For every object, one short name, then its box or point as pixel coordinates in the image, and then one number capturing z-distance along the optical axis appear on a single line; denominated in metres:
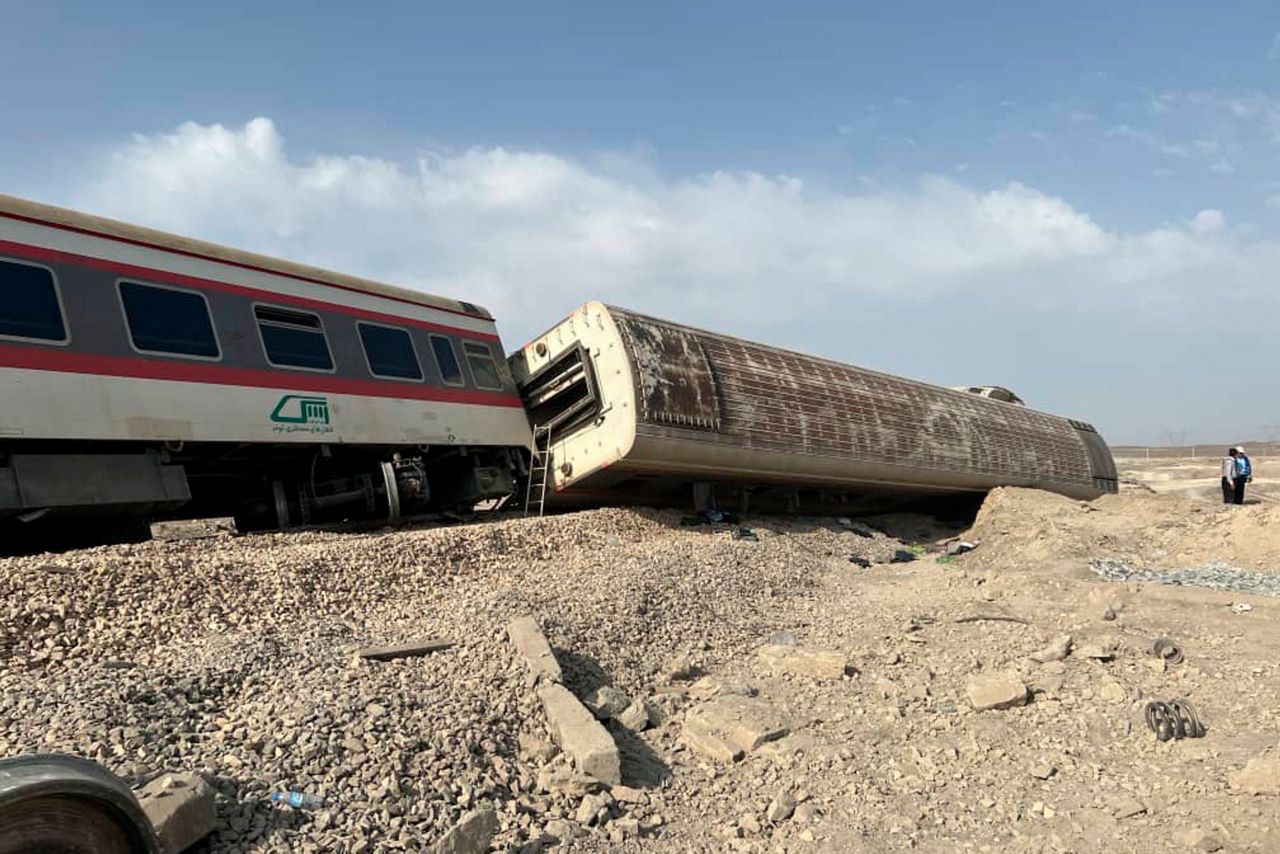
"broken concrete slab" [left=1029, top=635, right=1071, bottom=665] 5.65
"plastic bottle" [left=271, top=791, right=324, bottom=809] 3.02
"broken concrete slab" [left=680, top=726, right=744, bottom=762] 4.22
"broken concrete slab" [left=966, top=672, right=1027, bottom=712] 4.86
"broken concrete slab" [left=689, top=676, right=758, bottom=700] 5.00
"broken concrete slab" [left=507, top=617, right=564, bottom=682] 4.48
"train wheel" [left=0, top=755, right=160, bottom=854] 2.05
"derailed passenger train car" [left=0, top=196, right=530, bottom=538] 6.44
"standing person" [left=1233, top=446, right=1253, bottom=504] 16.50
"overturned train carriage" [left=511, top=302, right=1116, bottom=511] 9.91
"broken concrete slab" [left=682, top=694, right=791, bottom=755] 4.33
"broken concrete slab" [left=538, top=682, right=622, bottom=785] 3.71
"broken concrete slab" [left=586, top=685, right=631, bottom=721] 4.44
